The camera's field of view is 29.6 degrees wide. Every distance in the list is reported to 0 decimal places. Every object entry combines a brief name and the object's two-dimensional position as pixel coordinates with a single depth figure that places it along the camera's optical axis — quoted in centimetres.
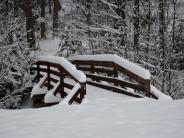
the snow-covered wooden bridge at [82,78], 995
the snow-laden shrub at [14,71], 1451
